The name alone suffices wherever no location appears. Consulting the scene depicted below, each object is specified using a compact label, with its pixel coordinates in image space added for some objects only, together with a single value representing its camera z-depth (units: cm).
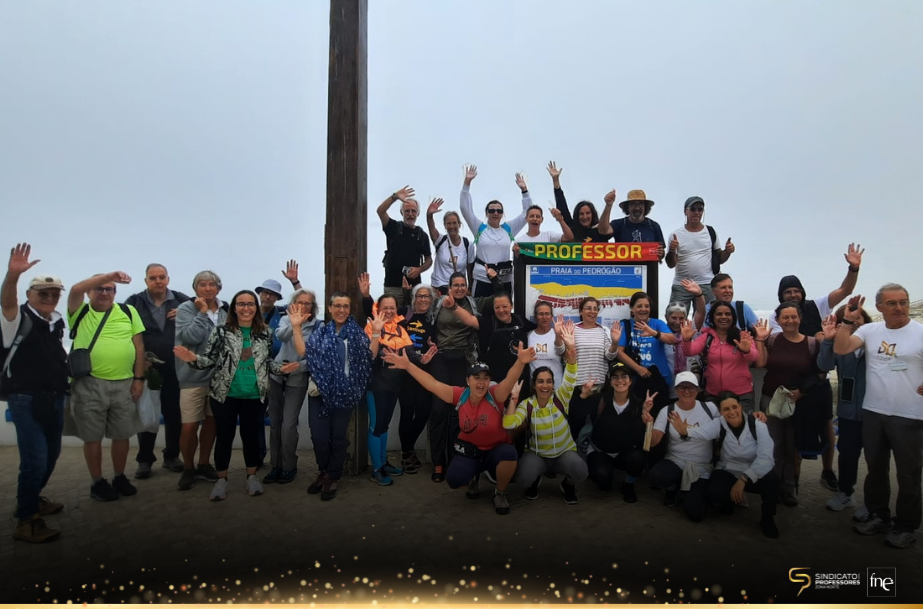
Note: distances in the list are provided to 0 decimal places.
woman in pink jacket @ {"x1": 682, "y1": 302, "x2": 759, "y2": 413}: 400
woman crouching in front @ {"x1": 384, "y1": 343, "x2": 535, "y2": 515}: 379
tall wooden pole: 446
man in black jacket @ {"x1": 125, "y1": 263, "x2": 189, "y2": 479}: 420
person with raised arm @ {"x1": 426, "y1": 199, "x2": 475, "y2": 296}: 525
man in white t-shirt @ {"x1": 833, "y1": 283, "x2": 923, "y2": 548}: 339
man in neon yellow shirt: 367
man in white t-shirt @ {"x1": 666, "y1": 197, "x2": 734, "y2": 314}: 486
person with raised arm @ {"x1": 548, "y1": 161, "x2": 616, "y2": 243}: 504
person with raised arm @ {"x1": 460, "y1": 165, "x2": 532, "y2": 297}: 505
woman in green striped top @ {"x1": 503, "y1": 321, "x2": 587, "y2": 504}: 386
